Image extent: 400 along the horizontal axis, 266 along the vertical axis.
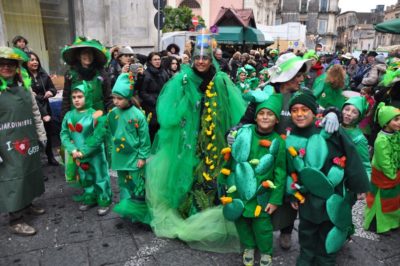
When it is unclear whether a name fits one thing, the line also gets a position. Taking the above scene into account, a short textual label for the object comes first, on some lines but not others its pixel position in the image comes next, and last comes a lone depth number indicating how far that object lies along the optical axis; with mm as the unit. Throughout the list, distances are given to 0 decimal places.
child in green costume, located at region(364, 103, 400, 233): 3277
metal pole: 7034
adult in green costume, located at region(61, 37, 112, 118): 4191
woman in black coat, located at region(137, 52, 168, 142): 5648
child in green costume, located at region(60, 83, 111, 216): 3711
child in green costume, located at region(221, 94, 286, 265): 2605
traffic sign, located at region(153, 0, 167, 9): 7167
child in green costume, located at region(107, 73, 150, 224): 3424
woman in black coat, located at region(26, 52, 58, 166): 5102
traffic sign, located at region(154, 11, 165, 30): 7387
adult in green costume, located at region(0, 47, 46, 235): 3277
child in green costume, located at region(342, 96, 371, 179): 3216
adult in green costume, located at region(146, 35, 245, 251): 3258
